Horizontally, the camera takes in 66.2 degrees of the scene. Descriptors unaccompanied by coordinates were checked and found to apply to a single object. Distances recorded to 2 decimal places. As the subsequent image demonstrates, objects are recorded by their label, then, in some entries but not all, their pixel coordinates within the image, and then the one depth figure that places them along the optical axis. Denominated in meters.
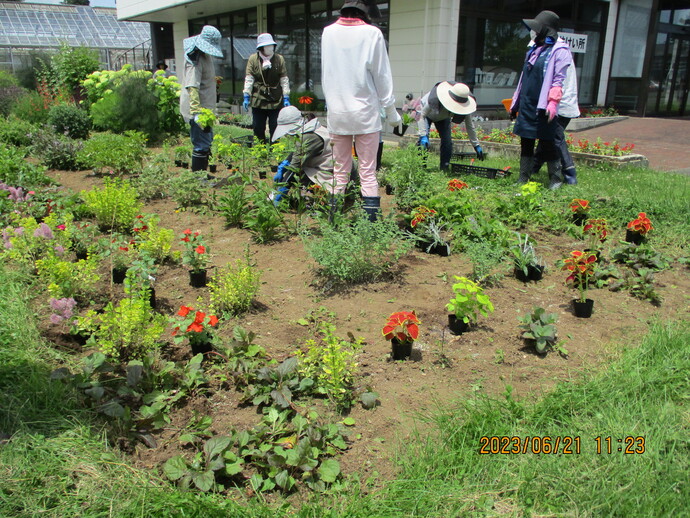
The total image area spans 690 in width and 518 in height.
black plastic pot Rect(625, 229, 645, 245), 4.49
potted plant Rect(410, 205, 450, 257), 4.22
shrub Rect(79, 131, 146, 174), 6.66
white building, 10.87
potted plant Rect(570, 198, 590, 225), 4.85
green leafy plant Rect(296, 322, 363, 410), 2.42
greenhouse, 29.62
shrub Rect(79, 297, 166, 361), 2.69
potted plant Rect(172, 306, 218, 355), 2.71
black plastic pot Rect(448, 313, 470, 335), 3.06
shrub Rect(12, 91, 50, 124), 11.67
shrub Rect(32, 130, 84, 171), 7.75
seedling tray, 6.78
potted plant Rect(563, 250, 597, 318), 3.28
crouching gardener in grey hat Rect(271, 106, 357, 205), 4.85
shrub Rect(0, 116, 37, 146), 9.28
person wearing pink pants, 4.14
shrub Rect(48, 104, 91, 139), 9.93
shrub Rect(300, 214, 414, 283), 3.60
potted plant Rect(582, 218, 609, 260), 4.04
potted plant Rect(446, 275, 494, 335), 2.94
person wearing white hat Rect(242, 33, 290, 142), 7.18
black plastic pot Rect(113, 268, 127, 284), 3.76
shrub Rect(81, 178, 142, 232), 4.77
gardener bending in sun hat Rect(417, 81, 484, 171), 6.61
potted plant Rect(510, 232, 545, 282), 3.77
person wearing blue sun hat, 6.20
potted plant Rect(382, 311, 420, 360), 2.67
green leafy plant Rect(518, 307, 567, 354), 2.82
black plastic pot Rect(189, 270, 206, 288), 3.74
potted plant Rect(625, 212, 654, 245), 4.38
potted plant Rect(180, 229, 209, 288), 3.70
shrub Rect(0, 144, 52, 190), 5.98
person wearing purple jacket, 5.67
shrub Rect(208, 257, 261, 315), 3.26
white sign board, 13.18
